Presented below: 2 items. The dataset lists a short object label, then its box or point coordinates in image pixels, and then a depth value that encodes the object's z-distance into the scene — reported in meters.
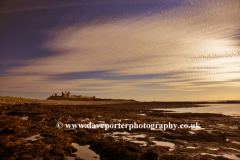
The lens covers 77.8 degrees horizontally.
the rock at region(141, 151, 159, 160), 5.50
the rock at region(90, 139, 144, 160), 5.54
